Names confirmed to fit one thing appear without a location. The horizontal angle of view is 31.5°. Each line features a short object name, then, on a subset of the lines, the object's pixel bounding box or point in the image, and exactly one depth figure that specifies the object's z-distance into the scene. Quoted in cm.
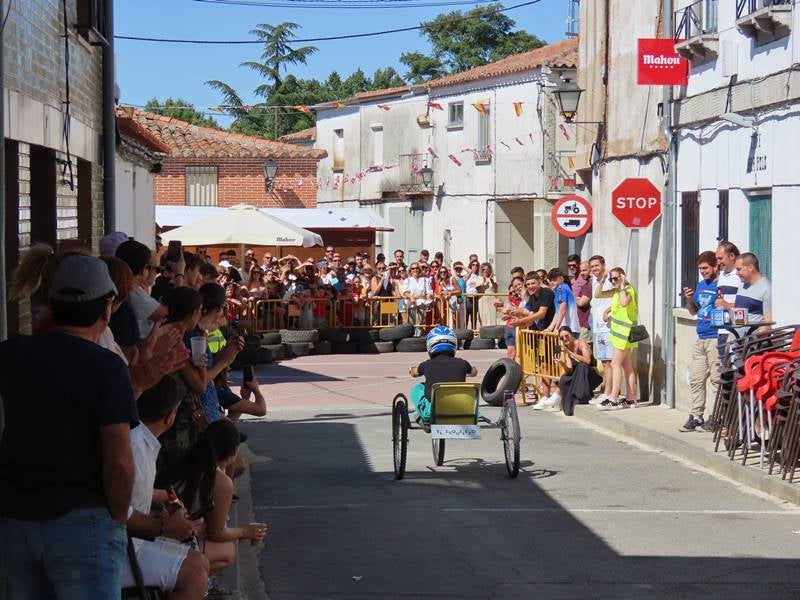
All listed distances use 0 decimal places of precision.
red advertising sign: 1816
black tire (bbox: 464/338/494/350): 3028
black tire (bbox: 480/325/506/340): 3041
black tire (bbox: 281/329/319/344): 2823
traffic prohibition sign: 2242
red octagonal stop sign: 1850
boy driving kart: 1344
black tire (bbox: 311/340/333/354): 2933
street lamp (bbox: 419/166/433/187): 4412
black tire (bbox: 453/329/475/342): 3003
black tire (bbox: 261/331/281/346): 2758
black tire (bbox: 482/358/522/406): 1498
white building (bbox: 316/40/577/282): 3844
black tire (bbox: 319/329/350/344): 2959
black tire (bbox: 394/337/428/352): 2986
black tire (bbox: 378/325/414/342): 2978
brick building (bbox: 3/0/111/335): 970
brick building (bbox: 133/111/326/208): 4878
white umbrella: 2991
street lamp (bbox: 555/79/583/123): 2278
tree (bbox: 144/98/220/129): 8544
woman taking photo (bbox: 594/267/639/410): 1814
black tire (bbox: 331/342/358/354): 2984
